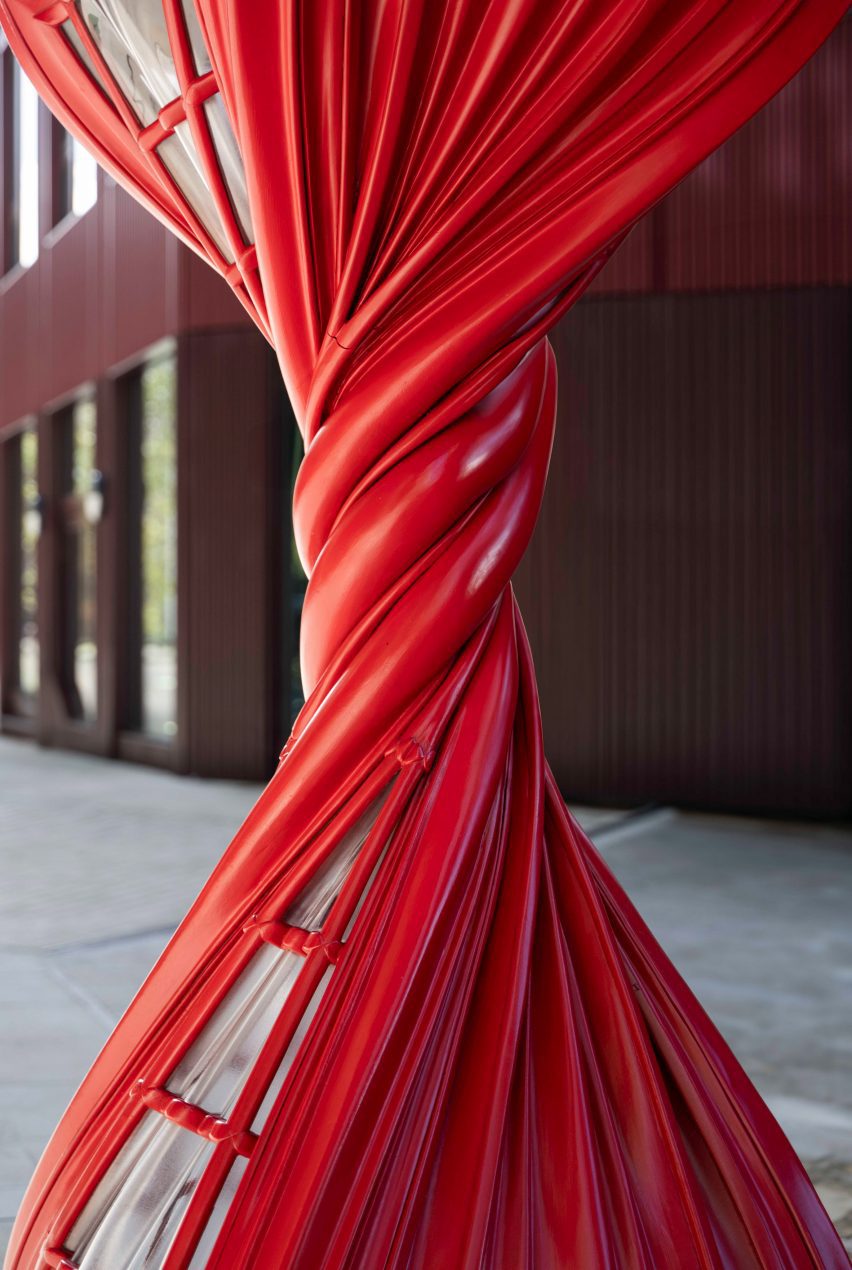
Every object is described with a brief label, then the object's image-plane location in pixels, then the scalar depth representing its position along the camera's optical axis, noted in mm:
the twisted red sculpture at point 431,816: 1330
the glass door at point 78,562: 10742
